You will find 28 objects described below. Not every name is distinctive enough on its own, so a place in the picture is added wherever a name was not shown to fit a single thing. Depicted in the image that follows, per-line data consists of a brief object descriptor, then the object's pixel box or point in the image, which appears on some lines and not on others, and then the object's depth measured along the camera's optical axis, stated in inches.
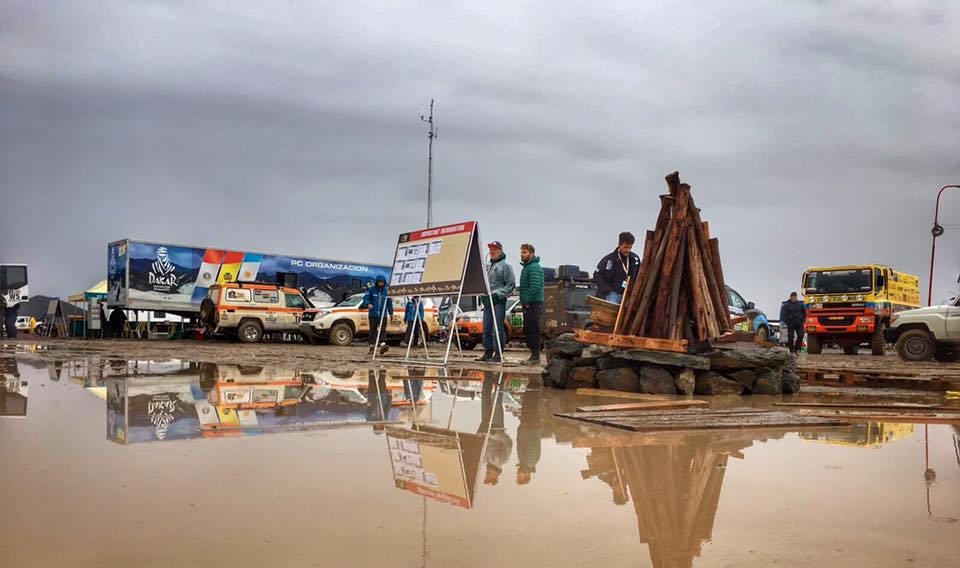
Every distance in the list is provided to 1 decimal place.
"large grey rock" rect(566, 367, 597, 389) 336.8
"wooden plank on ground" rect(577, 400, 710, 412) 254.4
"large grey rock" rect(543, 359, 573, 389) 341.7
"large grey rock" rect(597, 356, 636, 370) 331.0
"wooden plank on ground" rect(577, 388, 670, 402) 299.3
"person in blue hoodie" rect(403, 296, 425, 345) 713.2
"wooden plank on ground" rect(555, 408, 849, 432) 218.8
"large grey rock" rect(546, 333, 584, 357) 340.8
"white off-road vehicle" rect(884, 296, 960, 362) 733.9
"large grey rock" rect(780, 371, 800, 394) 341.4
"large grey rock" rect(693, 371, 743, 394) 325.1
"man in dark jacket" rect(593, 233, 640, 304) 419.2
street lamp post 1332.2
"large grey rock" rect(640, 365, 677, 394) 316.2
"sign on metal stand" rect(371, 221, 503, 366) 474.9
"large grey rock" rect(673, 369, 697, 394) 315.3
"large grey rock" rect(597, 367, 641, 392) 324.8
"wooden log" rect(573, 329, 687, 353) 320.5
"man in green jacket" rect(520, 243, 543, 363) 496.7
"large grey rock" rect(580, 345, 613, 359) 329.7
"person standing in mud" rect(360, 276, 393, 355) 700.0
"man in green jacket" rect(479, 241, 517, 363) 514.0
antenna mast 1249.4
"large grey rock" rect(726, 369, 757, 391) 331.9
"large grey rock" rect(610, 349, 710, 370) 316.5
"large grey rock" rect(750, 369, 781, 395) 331.0
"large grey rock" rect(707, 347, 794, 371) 328.8
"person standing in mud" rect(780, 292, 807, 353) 860.6
